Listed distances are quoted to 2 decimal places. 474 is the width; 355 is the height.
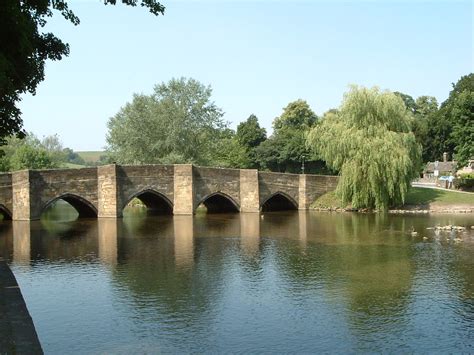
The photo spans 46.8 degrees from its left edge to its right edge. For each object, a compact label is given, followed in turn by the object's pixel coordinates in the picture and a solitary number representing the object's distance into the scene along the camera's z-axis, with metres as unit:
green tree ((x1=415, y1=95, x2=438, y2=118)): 97.06
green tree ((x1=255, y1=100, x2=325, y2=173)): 72.25
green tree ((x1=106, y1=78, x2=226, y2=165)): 53.25
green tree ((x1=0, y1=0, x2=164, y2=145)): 11.75
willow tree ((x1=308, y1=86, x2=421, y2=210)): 40.16
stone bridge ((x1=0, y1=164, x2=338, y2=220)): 37.75
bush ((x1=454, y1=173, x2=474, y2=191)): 49.59
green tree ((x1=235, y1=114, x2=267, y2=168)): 80.50
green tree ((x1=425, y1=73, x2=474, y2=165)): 70.43
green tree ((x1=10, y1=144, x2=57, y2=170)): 63.09
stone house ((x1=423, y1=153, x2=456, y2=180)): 66.32
